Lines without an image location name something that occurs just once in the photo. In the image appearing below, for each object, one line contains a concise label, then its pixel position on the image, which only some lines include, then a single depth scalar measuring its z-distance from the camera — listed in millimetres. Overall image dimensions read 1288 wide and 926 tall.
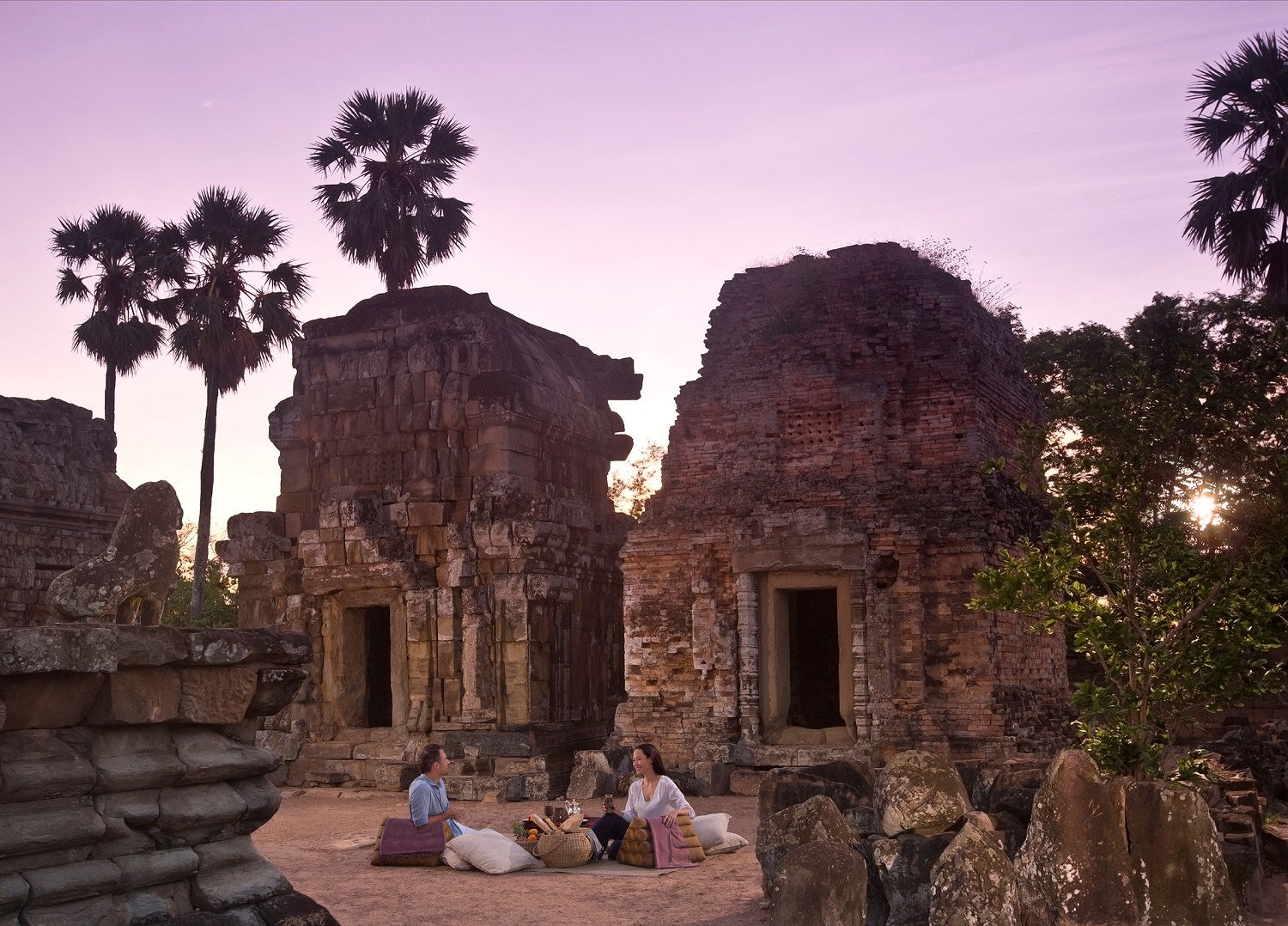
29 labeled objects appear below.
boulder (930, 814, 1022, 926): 6105
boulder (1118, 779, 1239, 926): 6574
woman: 9914
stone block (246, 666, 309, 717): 6012
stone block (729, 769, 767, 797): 14781
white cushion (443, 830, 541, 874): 9797
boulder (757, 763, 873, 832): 9609
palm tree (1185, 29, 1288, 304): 19359
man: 9938
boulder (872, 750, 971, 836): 7934
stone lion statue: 6605
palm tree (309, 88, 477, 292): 25328
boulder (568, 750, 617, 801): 15203
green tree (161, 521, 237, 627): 29609
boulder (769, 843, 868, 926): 6668
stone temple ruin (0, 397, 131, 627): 22484
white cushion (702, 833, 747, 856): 10617
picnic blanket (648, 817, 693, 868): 9828
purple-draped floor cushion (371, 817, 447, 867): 10141
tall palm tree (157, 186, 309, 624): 26812
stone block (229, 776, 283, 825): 5988
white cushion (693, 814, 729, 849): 10633
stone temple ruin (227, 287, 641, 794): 17047
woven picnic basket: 9953
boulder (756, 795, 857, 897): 7941
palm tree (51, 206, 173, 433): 27719
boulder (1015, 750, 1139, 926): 6668
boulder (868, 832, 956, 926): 7289
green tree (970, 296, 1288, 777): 8906
